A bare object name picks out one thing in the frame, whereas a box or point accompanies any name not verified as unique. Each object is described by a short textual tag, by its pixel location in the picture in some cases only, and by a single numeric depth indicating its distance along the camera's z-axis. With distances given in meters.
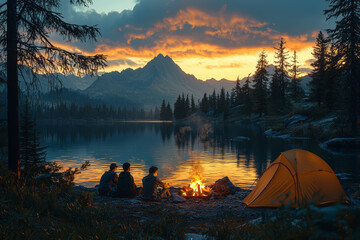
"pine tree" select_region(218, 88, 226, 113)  120.72
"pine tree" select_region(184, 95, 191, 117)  148.75
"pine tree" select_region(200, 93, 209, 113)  136.18
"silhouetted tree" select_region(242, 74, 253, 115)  88.81
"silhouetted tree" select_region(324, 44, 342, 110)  42.60
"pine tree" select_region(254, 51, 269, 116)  76.94
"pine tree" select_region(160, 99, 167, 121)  175.43
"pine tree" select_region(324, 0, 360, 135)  27.42
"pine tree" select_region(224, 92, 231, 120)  108.43
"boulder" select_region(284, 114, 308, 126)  46.65
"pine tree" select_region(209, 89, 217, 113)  131.11
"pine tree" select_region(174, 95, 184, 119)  147.38
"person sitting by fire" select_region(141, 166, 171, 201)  11.20
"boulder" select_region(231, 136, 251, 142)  41.06
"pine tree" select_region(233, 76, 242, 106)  110.91
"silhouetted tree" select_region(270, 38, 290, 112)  71.19
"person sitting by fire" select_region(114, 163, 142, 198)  11.59
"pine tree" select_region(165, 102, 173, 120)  171.57
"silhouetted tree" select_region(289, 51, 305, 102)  78.52
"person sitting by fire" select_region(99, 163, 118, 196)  11.90
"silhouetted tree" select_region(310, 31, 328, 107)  49.89
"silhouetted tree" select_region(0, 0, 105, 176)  10.18
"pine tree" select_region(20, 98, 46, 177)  18.56
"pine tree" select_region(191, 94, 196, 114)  158.82
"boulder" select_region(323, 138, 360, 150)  29.02
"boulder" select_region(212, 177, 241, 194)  13.68
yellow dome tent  10.30
